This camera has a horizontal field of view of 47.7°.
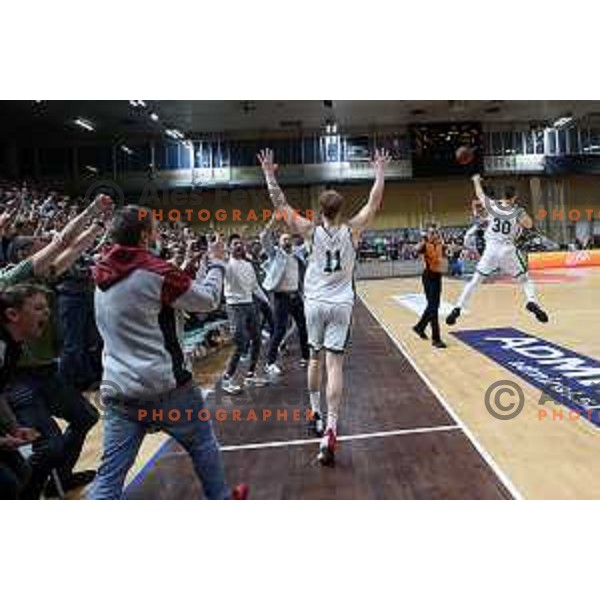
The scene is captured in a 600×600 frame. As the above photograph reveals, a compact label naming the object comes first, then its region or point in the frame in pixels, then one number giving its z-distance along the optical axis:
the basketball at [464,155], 5.39
